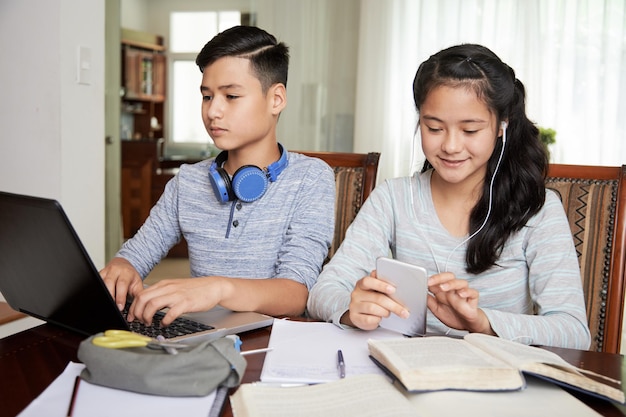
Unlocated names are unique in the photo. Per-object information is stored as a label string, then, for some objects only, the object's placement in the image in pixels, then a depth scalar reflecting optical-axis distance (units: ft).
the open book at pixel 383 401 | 2.08
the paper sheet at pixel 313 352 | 2.45
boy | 4.27
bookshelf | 24.03
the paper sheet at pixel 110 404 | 2.07
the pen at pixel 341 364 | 2.46
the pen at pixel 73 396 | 2.09
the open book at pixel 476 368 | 2.29
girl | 3.71
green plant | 10.90
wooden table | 2.27
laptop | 2.61
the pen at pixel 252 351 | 2.67
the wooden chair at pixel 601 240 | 4.09
